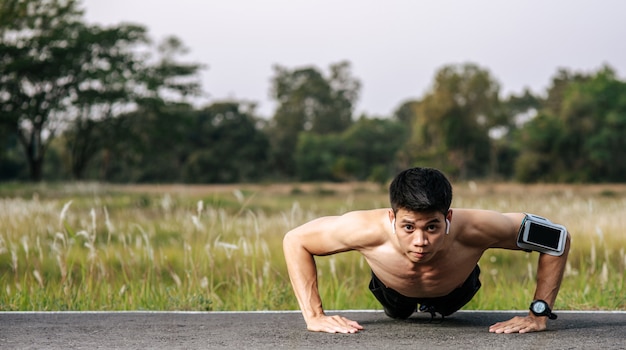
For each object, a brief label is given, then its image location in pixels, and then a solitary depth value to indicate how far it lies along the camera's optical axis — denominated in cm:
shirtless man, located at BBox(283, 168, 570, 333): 445
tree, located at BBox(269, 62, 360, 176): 7725
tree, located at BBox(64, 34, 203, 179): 4119
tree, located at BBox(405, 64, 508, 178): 5834
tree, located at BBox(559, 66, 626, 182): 5241
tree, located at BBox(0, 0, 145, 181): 3868
